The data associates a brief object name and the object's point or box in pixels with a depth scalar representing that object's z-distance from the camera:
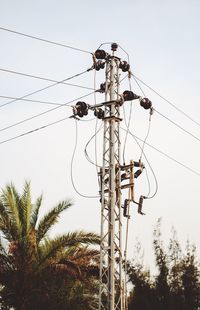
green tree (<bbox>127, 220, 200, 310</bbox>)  21.05
